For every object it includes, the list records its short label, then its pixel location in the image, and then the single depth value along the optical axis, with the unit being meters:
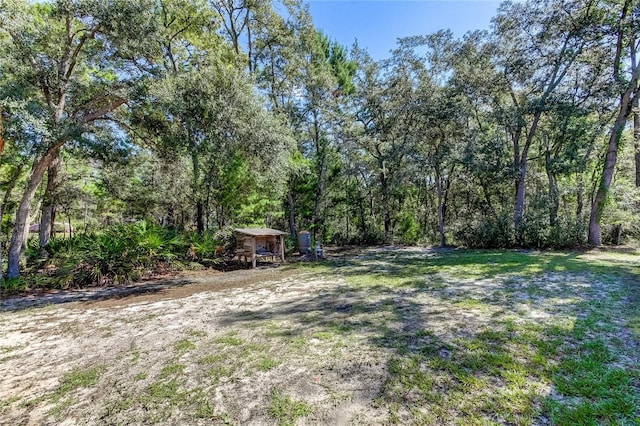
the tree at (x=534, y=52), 10.04
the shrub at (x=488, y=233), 11.09
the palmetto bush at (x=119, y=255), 6.84
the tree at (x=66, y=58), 6.41
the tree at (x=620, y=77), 8.99
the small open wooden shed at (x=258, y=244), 8.97
